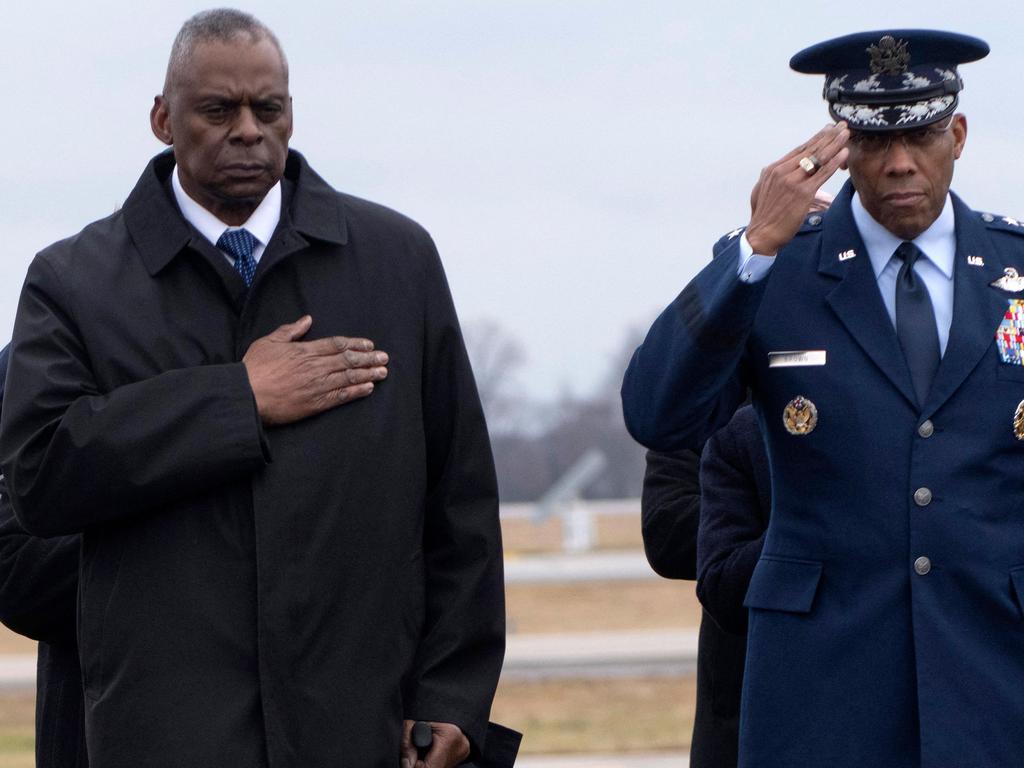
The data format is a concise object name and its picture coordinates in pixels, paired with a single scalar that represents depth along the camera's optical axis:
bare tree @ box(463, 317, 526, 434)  75.72
